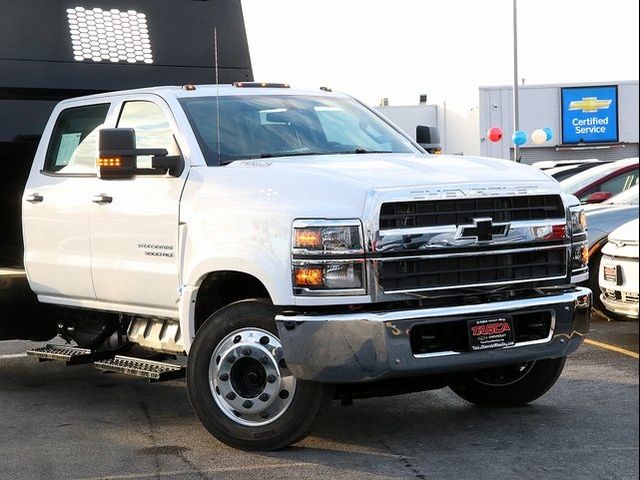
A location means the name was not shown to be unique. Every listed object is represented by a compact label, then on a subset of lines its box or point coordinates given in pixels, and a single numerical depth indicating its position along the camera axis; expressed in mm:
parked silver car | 11742
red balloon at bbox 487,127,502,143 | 33369
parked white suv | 8961
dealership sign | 56656
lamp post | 33338
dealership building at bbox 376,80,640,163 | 56125
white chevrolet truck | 6215
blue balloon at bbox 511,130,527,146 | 30288
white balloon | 44981
